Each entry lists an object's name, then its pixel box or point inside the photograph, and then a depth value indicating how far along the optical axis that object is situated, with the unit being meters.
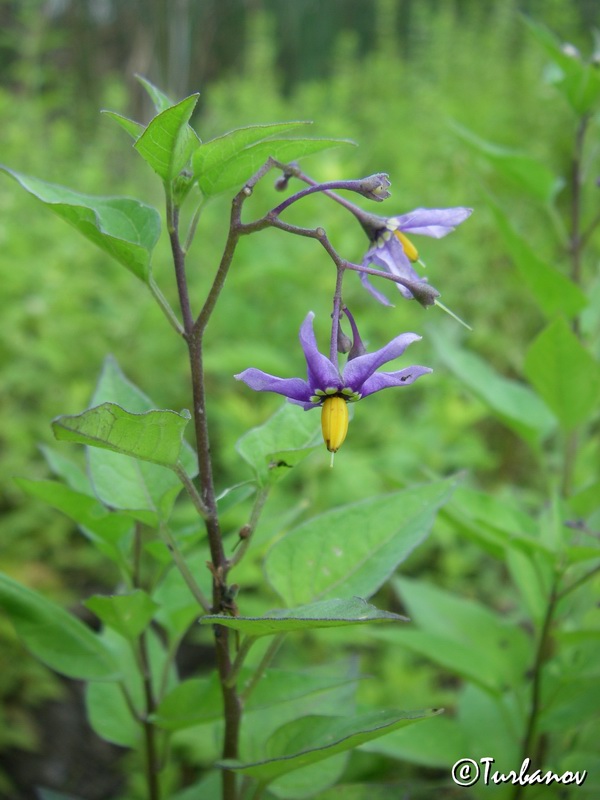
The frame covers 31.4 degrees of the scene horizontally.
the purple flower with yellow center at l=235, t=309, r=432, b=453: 0.11
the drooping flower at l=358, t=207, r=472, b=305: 0.12
